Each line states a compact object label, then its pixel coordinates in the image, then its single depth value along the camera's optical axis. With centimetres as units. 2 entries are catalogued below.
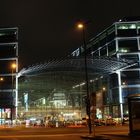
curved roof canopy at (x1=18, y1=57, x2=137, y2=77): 9250
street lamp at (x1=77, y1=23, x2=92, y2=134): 3352
